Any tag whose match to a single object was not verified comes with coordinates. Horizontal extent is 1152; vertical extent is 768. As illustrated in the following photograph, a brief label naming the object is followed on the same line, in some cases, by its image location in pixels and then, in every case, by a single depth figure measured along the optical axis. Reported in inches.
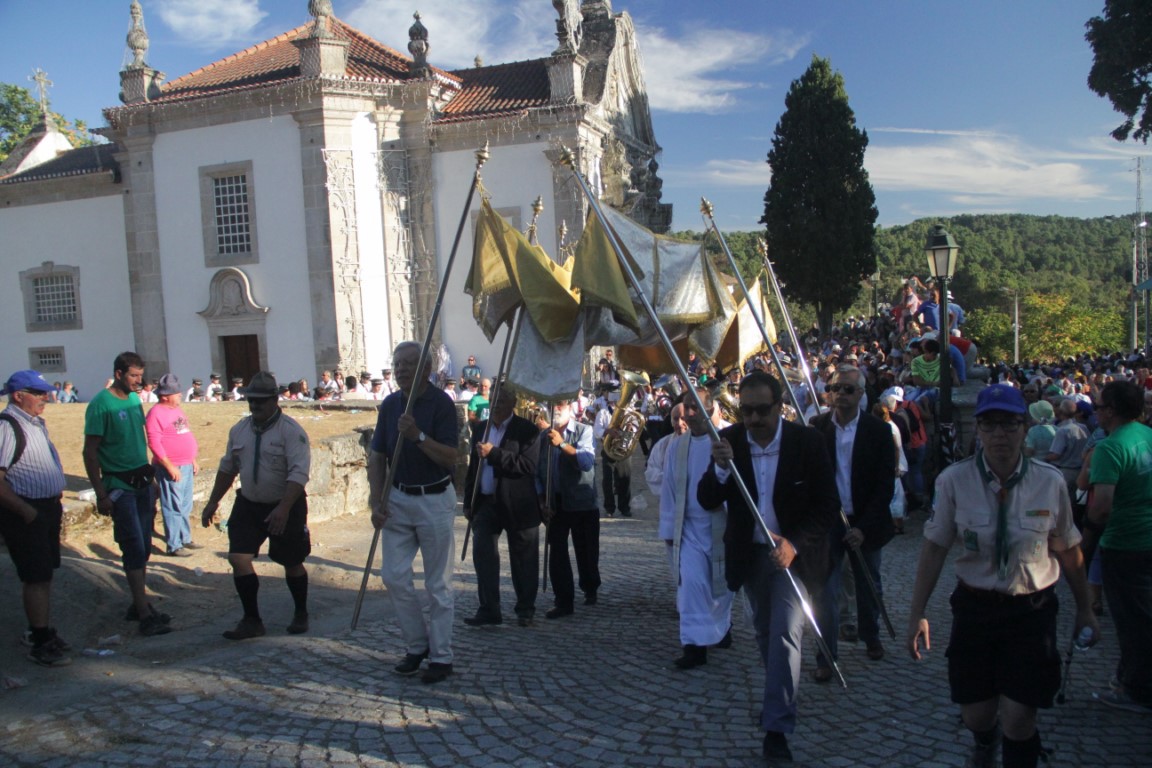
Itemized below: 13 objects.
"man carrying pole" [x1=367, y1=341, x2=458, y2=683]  213.9
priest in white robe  221.5
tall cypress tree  1504.7
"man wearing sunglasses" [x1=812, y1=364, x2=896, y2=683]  224.8
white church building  985.5
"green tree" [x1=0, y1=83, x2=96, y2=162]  1793.8
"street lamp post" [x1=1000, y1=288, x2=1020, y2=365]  2047.9
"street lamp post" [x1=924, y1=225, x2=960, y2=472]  419.5
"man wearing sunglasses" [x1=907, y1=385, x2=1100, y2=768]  135.9
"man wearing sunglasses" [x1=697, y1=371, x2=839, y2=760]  179.0
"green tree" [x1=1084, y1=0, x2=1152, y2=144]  800.9
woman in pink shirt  335.3
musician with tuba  367.9
